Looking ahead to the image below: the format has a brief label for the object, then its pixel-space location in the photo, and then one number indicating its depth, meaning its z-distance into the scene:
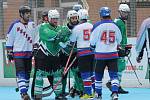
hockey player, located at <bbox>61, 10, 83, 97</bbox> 17.98
